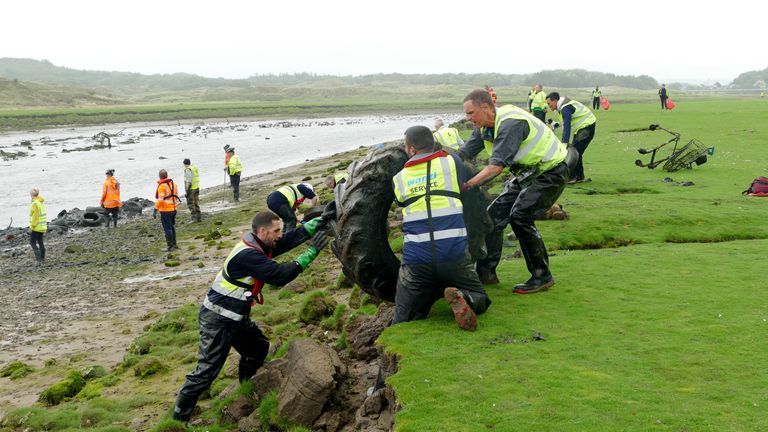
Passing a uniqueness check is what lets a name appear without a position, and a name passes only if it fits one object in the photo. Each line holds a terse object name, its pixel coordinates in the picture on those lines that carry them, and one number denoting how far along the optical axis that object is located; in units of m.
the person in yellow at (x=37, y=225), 21.22
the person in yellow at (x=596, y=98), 56.94
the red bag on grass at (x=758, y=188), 17.68
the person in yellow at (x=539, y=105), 27.03
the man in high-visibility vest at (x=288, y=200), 13.38
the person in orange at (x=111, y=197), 25.53
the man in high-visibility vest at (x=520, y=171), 8.63
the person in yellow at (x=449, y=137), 14.13
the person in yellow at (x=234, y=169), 28.94
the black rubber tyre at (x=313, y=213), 10.54
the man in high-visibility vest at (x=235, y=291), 8.09
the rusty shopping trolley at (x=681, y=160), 22.70
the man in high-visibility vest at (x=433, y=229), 7.77
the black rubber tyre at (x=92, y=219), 27.66
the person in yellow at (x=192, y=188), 25.39
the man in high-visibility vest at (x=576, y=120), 18.34
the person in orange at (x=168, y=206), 21.28
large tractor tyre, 8.76
